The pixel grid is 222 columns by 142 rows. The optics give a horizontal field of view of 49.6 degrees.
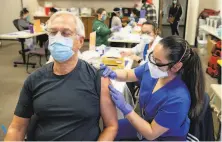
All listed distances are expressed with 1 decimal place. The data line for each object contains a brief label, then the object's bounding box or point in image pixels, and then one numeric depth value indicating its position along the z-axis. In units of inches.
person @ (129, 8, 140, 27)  211.2
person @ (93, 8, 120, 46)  144.4
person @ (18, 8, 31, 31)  204.7
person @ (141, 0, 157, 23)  219.0
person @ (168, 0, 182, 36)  290.7
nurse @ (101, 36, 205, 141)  51.6
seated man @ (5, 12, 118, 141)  50.2
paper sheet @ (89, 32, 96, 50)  112.8
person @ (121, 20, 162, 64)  109.7
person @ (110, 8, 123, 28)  190.2
